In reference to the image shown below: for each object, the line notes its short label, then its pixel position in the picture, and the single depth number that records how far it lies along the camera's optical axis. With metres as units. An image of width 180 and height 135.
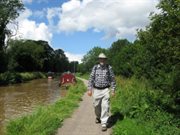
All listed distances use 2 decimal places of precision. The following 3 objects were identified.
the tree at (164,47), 4.97
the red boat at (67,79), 17.39
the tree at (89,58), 53.14
